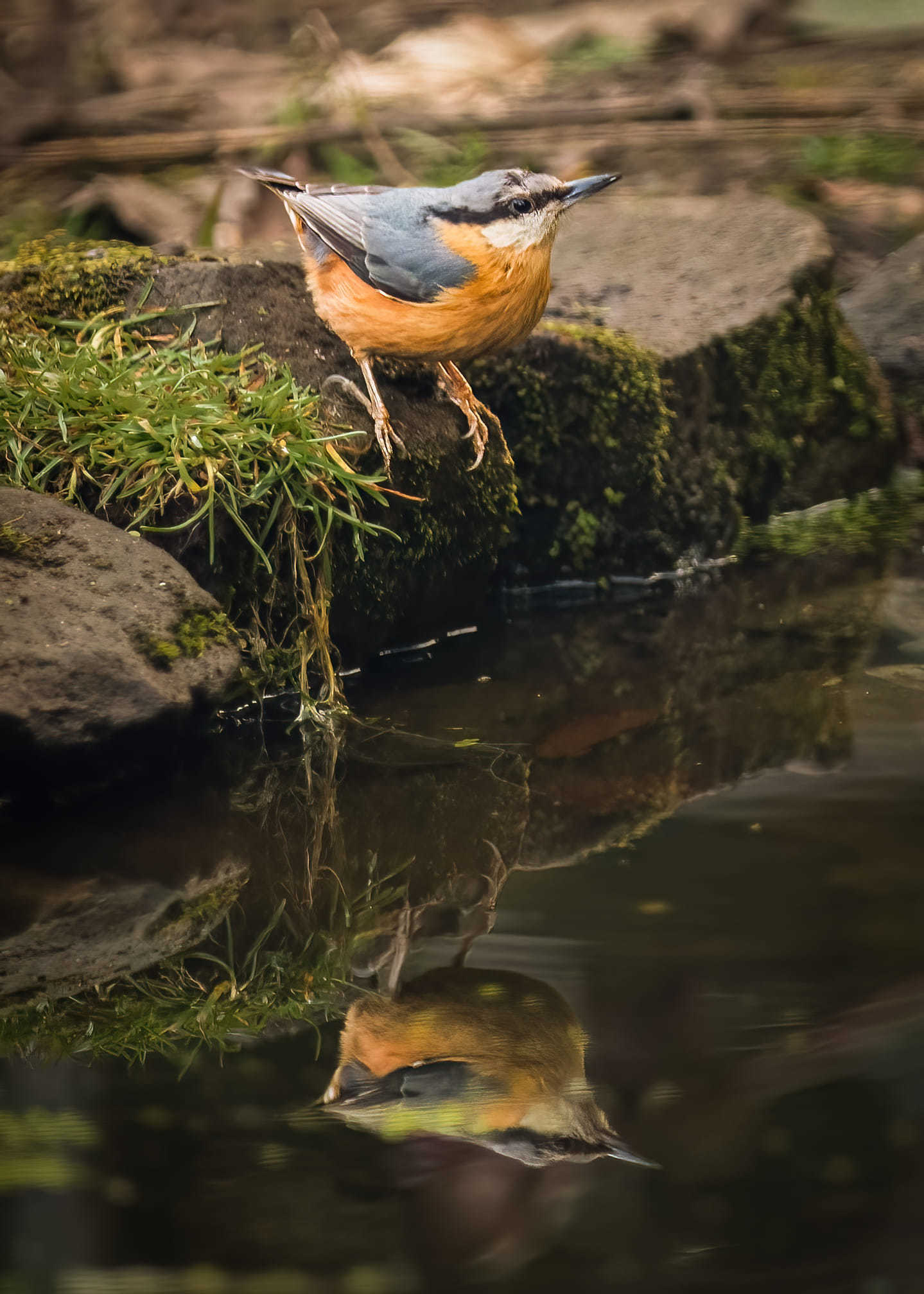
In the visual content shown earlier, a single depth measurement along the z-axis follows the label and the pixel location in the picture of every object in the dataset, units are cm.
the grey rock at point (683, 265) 784
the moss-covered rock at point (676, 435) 696
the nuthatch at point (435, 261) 519
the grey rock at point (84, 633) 427
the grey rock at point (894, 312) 915
